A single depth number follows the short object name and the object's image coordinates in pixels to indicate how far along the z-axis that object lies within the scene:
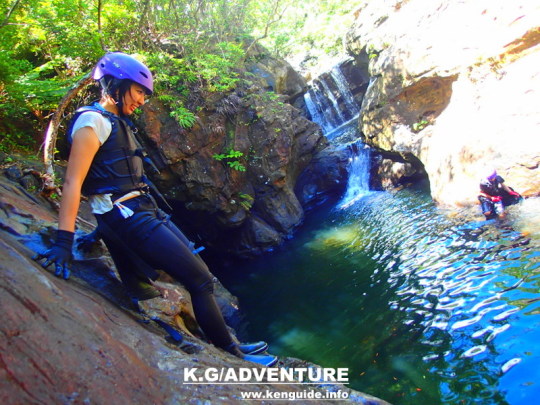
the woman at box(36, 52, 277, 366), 2.76
